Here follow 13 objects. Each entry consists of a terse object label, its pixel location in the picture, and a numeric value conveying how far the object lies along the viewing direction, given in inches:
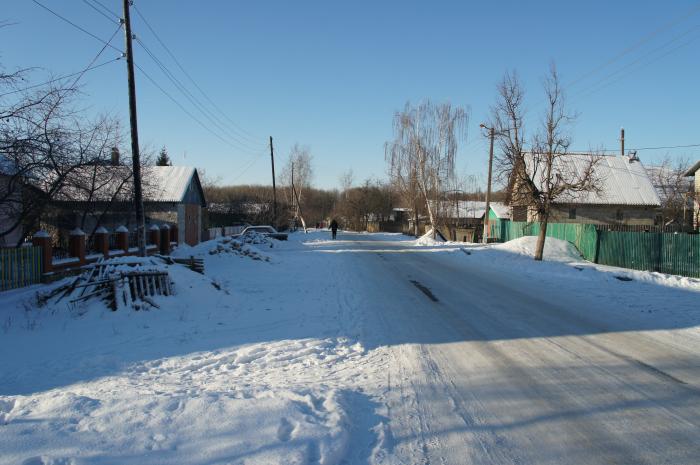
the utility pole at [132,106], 577.9
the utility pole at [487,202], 1285.7
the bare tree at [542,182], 815.7
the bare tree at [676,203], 1480.1
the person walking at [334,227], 1682.2
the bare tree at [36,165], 437.7
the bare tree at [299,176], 2886.3
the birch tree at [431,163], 1774.1
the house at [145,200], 717.8
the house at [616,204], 1541.6
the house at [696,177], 1168.0
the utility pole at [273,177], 1873.4
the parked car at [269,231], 1449.1
